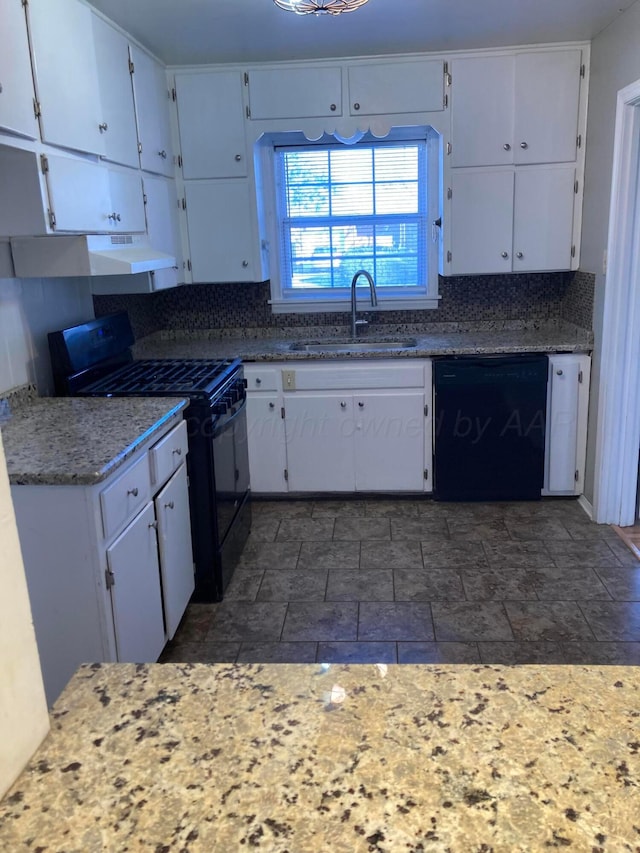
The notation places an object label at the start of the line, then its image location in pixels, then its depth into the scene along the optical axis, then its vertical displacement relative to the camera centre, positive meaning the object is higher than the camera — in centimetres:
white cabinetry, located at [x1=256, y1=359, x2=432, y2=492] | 397 -103
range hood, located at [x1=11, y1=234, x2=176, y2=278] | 262 -1
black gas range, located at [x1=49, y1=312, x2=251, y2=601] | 292 -66
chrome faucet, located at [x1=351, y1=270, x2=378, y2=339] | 420 -27
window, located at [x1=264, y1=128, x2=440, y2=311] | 435 +14
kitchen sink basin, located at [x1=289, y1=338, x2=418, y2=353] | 409 -59
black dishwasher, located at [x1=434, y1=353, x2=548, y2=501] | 388 -103
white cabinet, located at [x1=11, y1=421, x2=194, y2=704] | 197 -89
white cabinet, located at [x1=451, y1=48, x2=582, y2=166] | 379 +69
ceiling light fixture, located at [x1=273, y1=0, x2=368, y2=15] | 245 +82
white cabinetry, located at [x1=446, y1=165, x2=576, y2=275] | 395 +10
